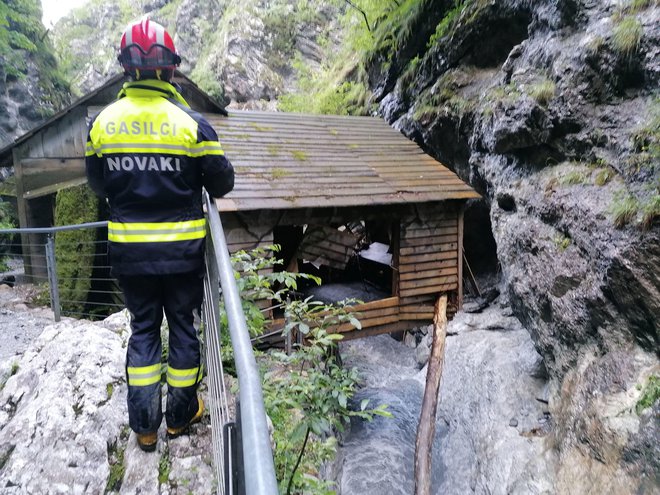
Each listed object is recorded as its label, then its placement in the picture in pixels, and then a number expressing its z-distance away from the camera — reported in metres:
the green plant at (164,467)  2.16
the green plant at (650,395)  4.42
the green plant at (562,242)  6.21
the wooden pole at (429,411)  5.82
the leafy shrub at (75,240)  7.97
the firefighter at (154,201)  2.07
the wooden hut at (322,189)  7.04
